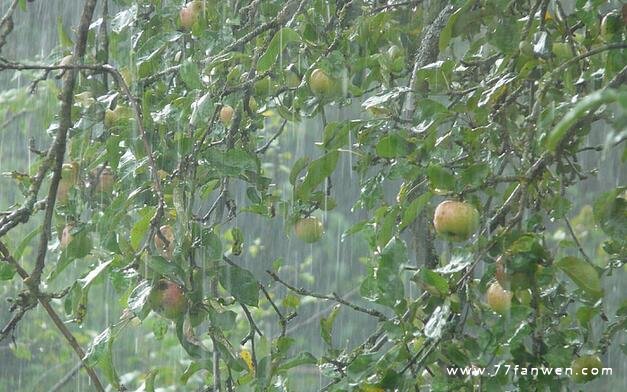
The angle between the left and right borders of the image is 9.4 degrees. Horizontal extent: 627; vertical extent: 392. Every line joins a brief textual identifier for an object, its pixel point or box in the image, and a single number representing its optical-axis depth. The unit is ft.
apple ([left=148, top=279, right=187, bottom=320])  19.91
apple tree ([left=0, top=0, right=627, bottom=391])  19.66
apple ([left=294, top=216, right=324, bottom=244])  21.58
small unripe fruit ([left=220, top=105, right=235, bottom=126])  21.67
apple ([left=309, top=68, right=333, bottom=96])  20.86
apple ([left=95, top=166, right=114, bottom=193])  21.84
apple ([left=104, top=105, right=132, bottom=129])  21.35
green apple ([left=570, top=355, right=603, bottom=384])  20.58
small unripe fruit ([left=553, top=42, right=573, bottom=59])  20.16
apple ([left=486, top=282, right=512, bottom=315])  19.99
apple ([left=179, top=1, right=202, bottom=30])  21.26
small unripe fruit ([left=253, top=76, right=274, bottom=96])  21.30
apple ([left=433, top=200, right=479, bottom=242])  19.76
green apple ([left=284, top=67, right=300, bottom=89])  21.66
